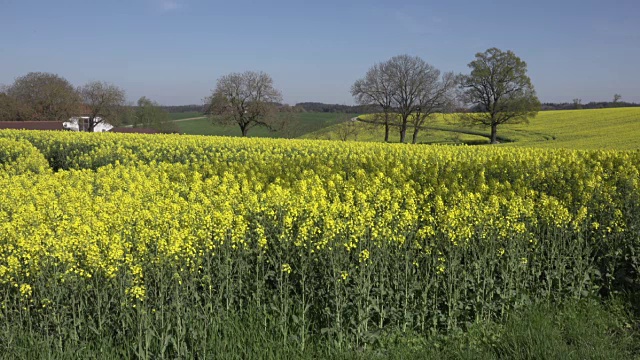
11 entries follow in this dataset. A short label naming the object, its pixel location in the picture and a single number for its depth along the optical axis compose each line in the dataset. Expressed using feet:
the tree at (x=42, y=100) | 282.97
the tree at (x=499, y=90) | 200.34
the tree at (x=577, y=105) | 309.90
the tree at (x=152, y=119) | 357.82
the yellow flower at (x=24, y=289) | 17.65
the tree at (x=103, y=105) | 277.23
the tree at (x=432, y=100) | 209.56
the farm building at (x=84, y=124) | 277.15
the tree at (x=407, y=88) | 209.26
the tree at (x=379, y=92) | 210.79
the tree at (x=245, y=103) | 223.51
